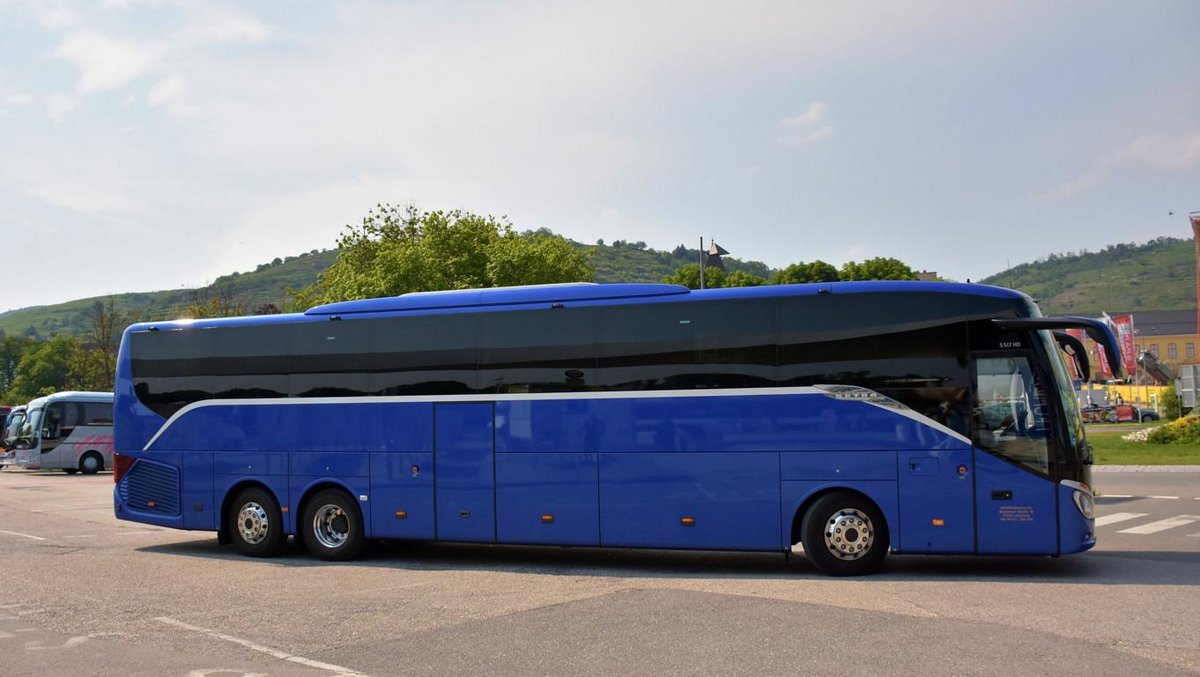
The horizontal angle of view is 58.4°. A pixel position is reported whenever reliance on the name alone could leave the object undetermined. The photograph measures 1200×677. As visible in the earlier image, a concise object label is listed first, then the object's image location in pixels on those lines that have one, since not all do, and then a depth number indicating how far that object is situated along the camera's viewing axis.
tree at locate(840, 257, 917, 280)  70.50
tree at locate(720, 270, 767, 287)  78.25
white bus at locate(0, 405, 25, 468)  44.78
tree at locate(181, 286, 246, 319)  72.26
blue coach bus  11.77
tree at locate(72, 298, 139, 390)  77.06
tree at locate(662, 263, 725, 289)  75.31
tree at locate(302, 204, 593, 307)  46.22
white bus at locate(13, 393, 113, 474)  43.19
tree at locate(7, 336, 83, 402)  118.94
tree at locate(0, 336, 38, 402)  137.00
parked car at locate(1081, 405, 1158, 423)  72.88
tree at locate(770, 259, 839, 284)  75.31
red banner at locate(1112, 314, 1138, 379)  52.47
